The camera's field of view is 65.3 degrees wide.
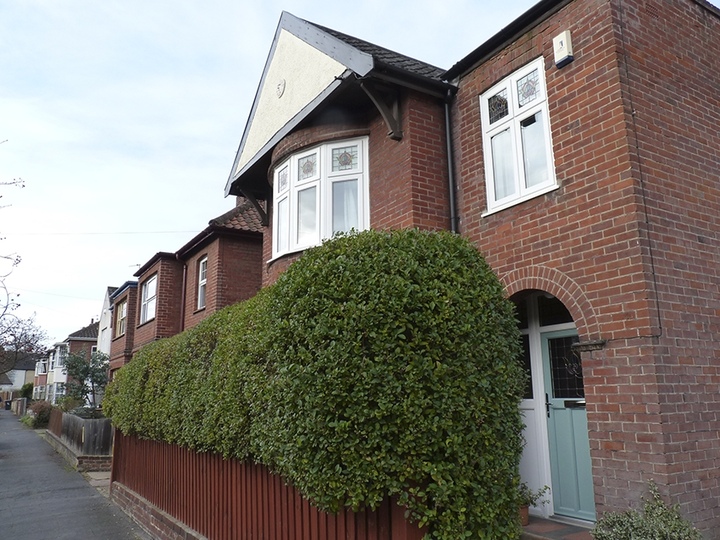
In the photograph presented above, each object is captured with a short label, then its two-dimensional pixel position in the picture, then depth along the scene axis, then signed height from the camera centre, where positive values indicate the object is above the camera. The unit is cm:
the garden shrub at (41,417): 3506 -191
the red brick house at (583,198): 524 +212
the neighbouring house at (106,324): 3093 +350
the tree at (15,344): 2424 +199
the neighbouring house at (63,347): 4494 +293
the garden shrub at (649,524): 436 -117
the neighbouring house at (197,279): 1488 +303
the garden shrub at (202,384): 603 -1
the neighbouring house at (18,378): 8208 +125
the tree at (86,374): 2467 +48
